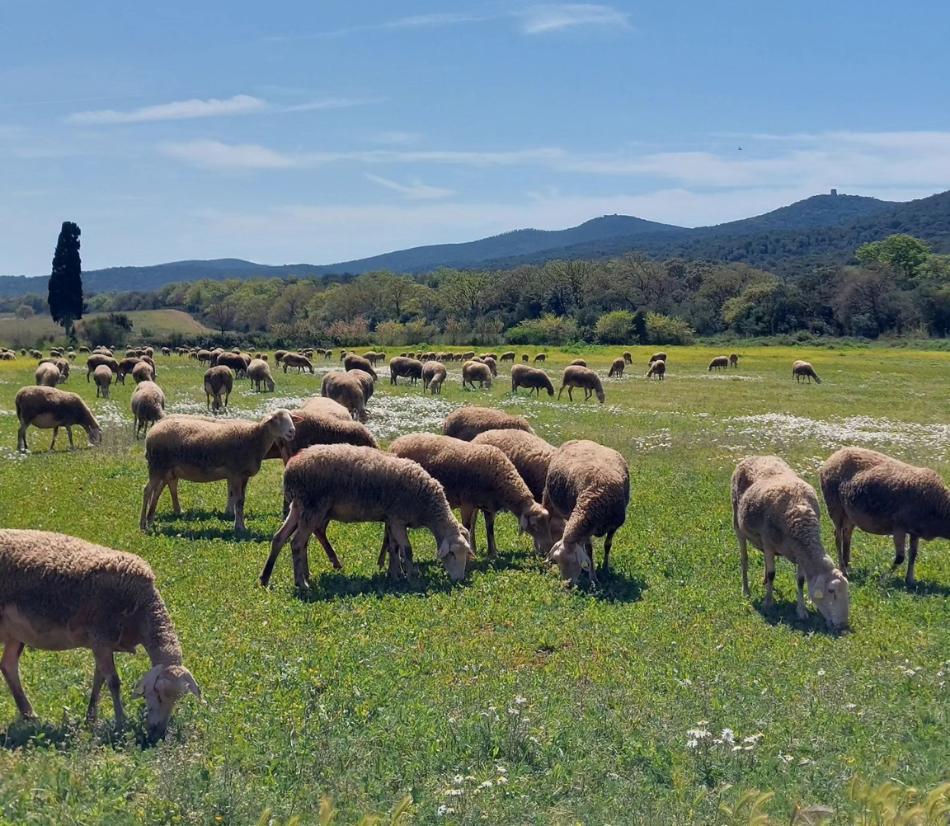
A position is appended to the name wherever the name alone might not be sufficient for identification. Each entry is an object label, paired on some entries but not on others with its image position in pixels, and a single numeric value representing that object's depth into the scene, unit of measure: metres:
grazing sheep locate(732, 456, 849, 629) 11.79
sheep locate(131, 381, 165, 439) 27.75
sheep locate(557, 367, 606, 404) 47.00
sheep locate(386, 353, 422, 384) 55.22
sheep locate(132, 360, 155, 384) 43.33
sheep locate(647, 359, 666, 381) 62.19
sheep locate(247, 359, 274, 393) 46.44
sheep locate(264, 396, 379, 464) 17.92
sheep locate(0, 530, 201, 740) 8.10
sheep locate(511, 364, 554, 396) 48.62
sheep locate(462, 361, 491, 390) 52.44
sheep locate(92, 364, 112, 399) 41.03
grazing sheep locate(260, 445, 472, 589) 13.38
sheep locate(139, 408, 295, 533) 16.69
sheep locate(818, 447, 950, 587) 14.53
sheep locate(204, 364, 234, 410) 36.47
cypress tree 105.19
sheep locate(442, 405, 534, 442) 19.80
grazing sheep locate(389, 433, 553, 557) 15.31
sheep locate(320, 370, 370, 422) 30.66
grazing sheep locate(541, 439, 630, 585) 13.44
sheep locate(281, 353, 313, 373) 63.50
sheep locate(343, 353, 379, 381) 51.81
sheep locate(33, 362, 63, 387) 39.53
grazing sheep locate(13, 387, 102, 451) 25.33
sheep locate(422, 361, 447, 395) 47.42
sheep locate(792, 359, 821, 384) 60.56
